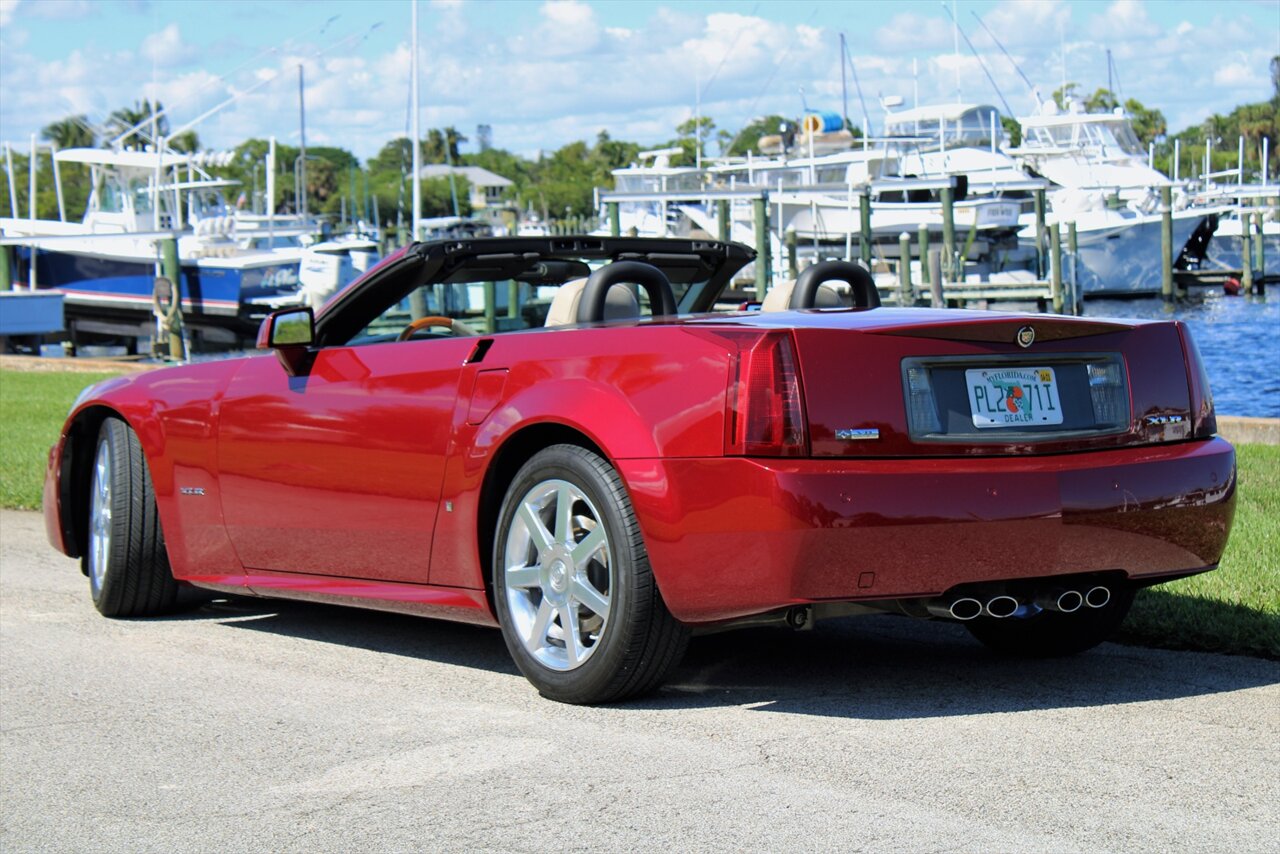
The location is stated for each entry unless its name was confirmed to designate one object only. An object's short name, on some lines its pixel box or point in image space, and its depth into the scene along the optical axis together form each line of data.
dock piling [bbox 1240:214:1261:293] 54.41
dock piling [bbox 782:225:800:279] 36.91
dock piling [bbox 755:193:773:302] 32.19
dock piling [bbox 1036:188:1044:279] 39.92
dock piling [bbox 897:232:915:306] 34.08
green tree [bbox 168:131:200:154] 96.69
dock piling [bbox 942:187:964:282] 37.19
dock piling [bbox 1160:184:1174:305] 49.31
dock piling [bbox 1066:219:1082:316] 41.28
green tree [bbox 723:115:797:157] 107.44
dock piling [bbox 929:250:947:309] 30.14
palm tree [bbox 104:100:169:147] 98.16
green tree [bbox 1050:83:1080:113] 57.22
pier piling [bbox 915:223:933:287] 38.62
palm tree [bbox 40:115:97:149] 114.73
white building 142.62
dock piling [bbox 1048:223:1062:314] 37.11
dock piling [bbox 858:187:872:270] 35.16
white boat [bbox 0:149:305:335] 40.38
